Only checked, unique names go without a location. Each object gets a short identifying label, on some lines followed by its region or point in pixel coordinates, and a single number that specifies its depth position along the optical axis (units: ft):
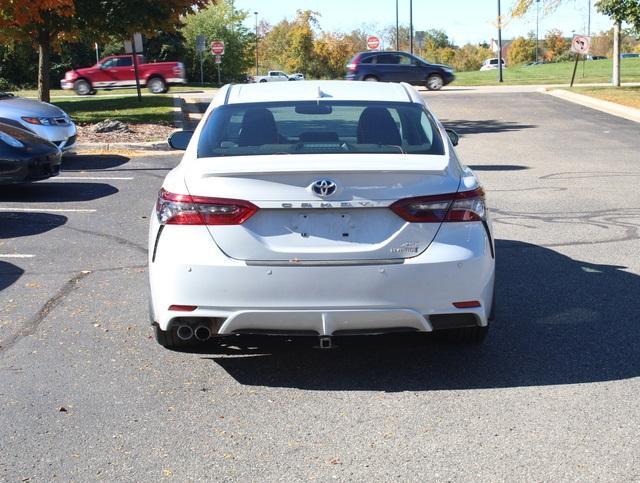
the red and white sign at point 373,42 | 180.96
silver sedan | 51.44
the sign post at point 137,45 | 91.89
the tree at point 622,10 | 95.35
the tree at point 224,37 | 207.31
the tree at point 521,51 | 379.14
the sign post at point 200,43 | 147.33
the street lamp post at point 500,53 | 160.54
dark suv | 129.39
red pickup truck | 136.56
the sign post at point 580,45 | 120.57
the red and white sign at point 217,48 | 164.60
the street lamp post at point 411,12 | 210.59
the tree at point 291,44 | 257.96
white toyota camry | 15.88
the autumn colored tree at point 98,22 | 68.13
